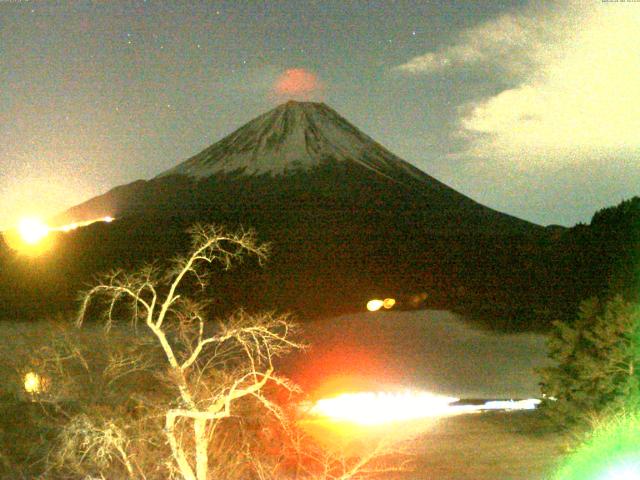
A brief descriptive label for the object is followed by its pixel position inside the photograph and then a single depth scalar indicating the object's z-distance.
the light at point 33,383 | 13.42
